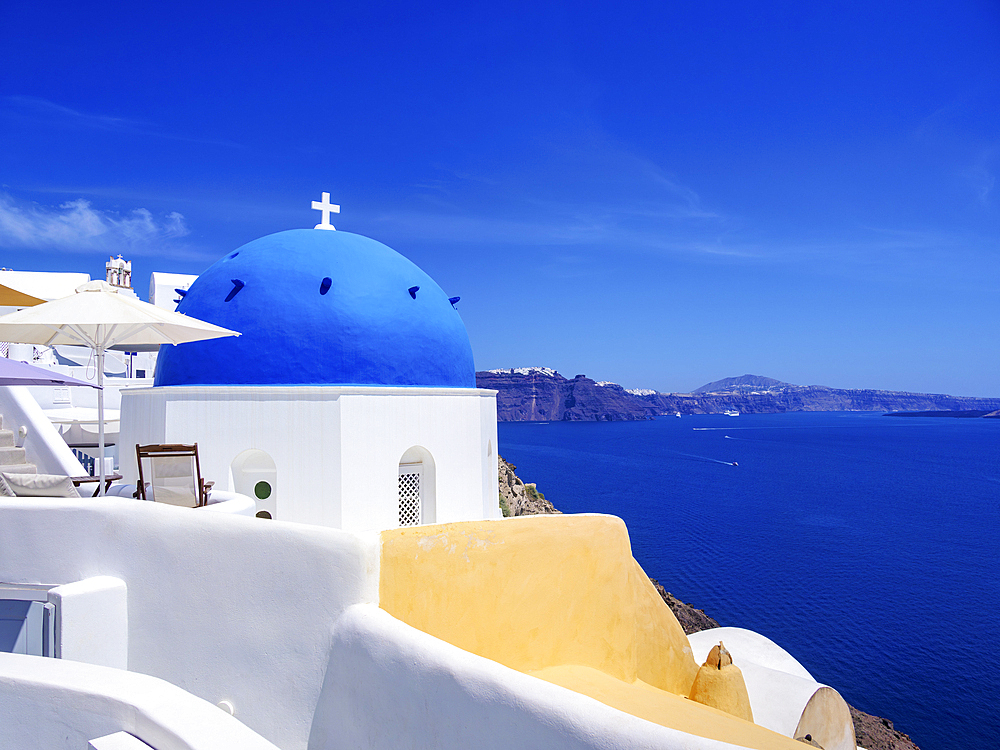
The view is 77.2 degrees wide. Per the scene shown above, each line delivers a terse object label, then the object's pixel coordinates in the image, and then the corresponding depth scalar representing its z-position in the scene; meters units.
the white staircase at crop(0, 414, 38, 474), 8.89
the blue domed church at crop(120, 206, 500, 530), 10.39
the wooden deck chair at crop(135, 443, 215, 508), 6.89
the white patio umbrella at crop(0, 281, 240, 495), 7.43
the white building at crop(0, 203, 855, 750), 4.67
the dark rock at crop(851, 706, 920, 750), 22.05
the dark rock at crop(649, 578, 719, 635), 31.42
